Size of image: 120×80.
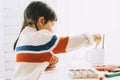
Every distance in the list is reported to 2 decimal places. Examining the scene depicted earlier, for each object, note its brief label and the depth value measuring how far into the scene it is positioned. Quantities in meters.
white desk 0.94
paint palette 0.89
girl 0.88
